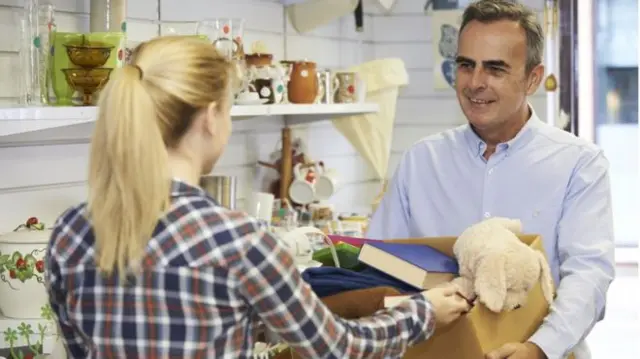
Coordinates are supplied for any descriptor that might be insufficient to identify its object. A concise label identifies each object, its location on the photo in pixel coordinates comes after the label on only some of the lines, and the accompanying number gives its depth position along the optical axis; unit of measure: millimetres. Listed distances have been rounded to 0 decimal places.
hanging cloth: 4191
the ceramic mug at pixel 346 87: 3857
